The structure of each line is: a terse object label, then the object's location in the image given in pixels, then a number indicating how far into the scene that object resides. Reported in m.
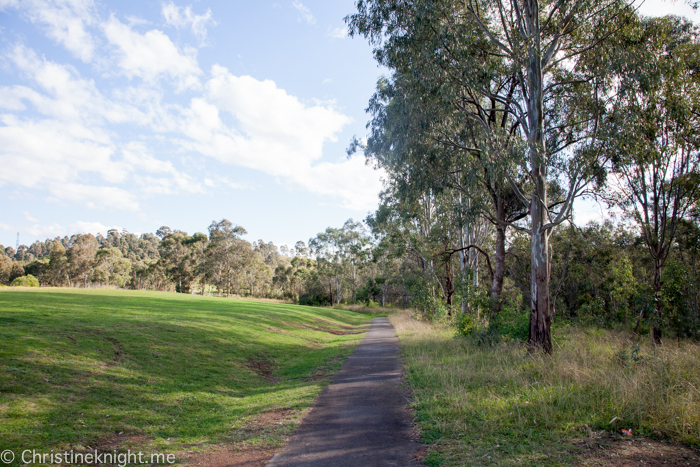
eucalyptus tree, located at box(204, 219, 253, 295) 66.50
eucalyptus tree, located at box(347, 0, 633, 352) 11.23
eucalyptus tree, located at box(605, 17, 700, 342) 10.69
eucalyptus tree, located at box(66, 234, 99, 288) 66.31
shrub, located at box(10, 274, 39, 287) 44.91
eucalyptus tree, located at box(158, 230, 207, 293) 70.94
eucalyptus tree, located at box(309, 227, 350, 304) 69.88
